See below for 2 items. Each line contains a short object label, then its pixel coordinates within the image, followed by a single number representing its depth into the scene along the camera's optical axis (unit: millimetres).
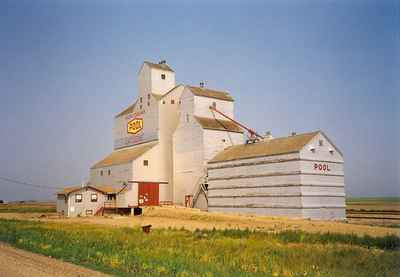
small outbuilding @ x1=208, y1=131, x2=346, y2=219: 41031
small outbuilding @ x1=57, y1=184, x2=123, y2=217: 52625
